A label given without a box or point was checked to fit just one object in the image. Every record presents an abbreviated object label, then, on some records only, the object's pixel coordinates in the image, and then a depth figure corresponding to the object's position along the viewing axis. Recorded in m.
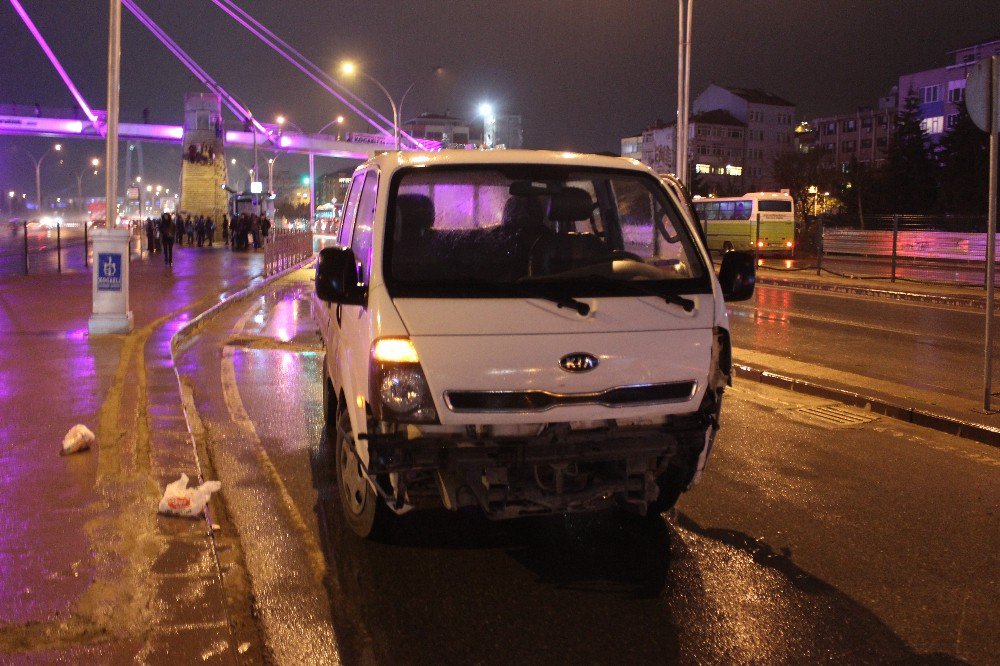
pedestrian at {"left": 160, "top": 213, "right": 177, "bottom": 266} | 31.09
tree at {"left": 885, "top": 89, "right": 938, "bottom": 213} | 59.22
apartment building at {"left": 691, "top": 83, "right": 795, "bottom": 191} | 120.81
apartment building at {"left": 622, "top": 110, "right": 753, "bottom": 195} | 114.44
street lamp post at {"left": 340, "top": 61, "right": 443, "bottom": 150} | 35.94
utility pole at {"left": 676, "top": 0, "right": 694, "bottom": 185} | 19.19
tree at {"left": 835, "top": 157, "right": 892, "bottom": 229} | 60.39
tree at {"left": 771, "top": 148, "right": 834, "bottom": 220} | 77.94
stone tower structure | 71.25
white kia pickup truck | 4.15
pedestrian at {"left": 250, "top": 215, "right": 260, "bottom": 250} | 46.85
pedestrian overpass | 70.94
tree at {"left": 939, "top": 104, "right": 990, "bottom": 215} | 53.19
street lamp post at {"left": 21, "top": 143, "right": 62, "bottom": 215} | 89.25
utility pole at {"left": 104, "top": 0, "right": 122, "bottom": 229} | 12.90
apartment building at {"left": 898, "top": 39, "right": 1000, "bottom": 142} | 86.75
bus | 42.09
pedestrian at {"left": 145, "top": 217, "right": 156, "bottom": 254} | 40.19
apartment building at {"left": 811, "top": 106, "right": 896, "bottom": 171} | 114.45
